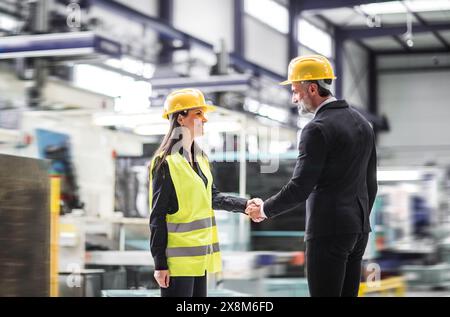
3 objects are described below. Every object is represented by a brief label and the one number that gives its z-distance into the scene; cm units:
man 346
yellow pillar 546
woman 364
